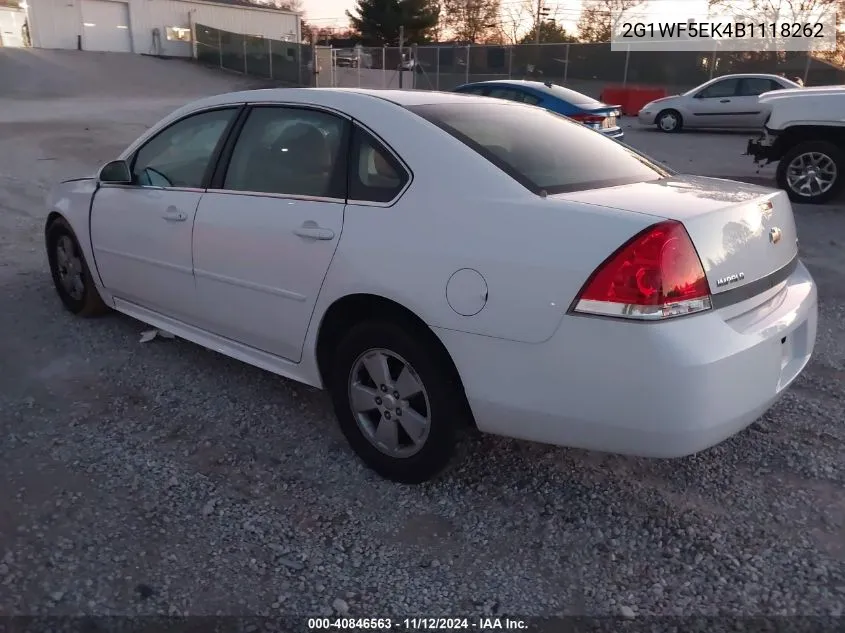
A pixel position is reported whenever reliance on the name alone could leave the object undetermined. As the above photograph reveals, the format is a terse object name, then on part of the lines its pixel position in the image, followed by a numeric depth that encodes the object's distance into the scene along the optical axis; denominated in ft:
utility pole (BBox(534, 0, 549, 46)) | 141.70
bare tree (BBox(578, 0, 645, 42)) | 144.36
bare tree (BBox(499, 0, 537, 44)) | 145.18
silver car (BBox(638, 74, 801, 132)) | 56.65
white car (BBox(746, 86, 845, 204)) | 27.78
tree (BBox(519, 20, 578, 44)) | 141.90
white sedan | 7.52
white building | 107.14
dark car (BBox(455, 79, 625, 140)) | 39.55
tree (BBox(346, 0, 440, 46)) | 149.28
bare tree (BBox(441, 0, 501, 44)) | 160.17
